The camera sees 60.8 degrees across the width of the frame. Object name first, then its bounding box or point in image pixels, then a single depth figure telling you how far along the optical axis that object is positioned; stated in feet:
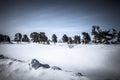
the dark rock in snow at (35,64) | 16.50
